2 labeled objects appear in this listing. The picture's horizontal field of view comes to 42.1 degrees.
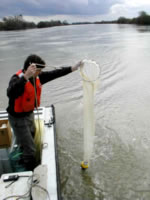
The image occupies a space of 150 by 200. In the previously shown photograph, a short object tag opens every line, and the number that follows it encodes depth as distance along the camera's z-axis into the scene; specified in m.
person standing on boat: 2.17
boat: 1.96
